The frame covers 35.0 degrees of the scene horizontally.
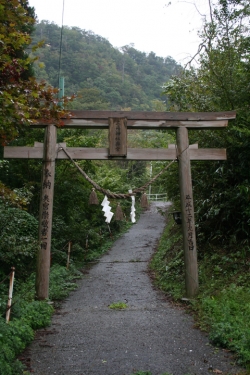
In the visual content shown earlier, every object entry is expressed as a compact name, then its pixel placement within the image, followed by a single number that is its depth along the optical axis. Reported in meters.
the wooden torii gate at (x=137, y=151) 8.32
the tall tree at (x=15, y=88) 4.12
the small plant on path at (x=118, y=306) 8.15
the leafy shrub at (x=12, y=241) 7.07
